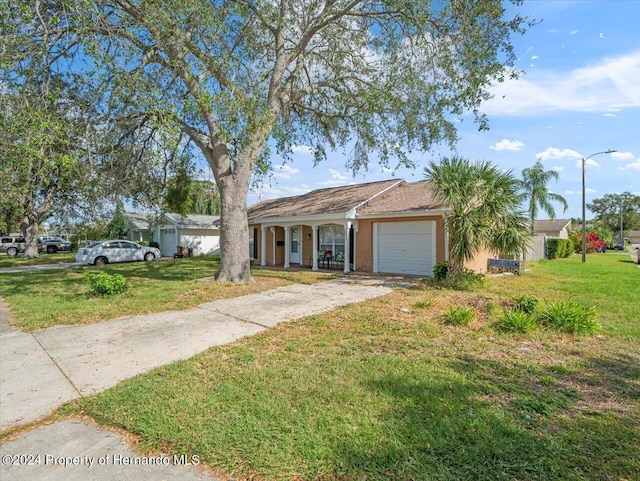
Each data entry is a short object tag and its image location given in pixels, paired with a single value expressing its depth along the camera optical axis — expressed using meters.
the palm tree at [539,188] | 27.03
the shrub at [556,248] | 23.88
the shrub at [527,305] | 6.72
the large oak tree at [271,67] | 8.46
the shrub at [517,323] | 5.79
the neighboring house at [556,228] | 48.38
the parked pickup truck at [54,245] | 34.25
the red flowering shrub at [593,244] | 33.22
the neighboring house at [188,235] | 27.97
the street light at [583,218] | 21.51
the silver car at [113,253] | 20.41
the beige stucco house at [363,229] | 13.37
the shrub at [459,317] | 6.30
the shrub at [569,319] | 5.84
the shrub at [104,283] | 9.24
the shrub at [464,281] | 9.86
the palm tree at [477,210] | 10.14
